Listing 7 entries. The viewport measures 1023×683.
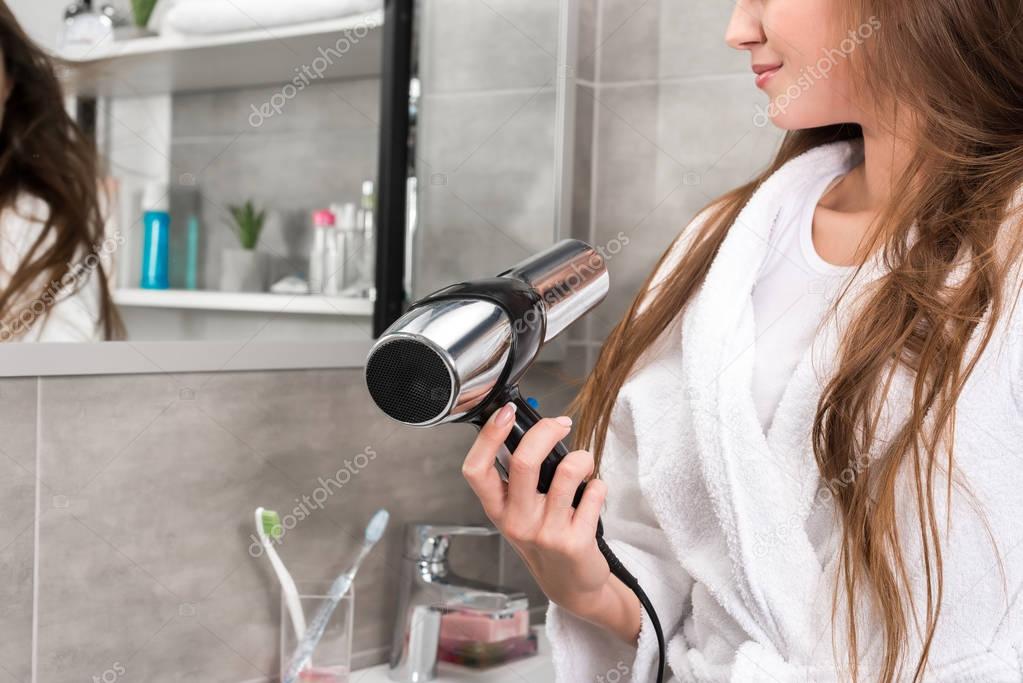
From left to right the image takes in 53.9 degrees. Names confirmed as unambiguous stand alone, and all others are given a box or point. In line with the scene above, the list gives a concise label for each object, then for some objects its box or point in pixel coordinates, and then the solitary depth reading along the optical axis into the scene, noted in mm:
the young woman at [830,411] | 763
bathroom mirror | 1283
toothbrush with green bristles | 939
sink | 1056
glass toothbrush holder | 961
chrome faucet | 1041
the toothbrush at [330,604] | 953
